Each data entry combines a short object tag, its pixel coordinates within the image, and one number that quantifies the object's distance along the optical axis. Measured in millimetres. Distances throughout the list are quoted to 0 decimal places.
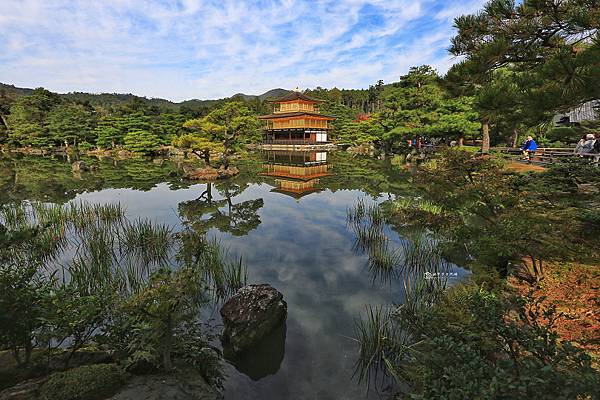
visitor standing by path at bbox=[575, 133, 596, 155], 14094
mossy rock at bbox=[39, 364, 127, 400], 2926
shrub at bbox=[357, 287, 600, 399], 1711
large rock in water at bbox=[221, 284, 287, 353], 4844
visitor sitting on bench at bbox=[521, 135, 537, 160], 18016
